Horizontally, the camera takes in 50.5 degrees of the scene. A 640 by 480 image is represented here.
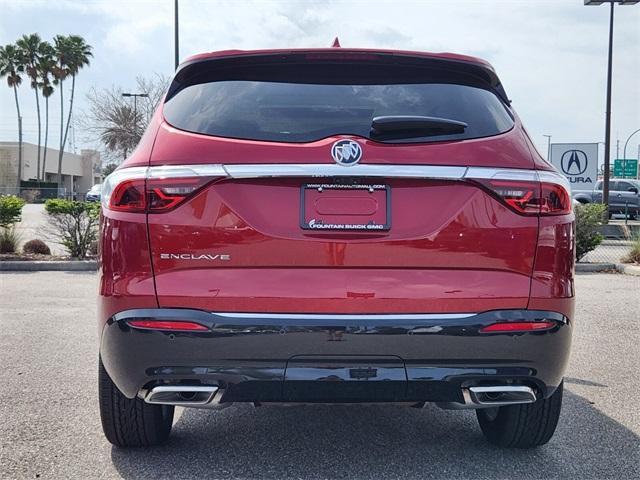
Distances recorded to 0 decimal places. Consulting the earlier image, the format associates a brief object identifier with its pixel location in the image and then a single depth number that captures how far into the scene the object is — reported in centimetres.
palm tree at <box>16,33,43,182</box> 5103
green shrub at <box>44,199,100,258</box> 1234
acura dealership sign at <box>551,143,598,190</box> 2150
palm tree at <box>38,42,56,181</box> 5122
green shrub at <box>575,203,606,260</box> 1274
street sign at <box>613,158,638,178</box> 3981
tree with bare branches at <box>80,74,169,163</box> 2983
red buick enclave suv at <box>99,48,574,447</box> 257
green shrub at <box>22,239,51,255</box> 1309
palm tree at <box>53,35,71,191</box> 5084
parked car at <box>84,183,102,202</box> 3486
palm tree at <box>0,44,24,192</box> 5143
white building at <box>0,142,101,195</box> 7050
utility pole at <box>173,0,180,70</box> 2120
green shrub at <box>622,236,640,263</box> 1285
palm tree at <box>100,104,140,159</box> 2991
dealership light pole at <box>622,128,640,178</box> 3994
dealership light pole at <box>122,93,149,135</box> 2851
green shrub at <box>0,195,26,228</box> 1312
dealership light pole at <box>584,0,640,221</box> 2222
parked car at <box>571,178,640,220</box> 3203
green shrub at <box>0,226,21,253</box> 1289
